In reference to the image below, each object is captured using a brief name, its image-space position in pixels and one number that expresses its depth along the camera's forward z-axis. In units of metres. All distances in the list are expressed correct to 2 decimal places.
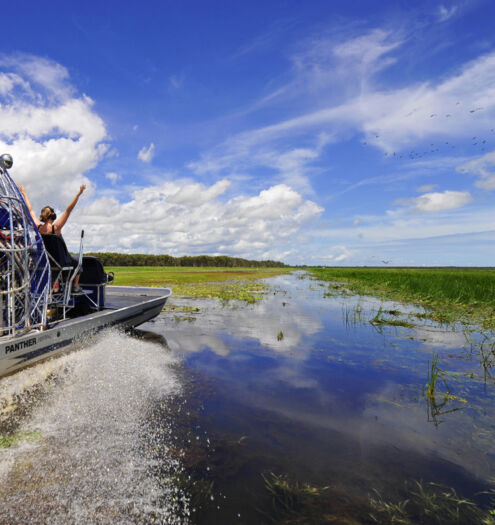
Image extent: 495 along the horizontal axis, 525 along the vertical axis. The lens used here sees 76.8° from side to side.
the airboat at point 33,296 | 4.13
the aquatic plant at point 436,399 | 4.25
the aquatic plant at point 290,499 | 2.43
